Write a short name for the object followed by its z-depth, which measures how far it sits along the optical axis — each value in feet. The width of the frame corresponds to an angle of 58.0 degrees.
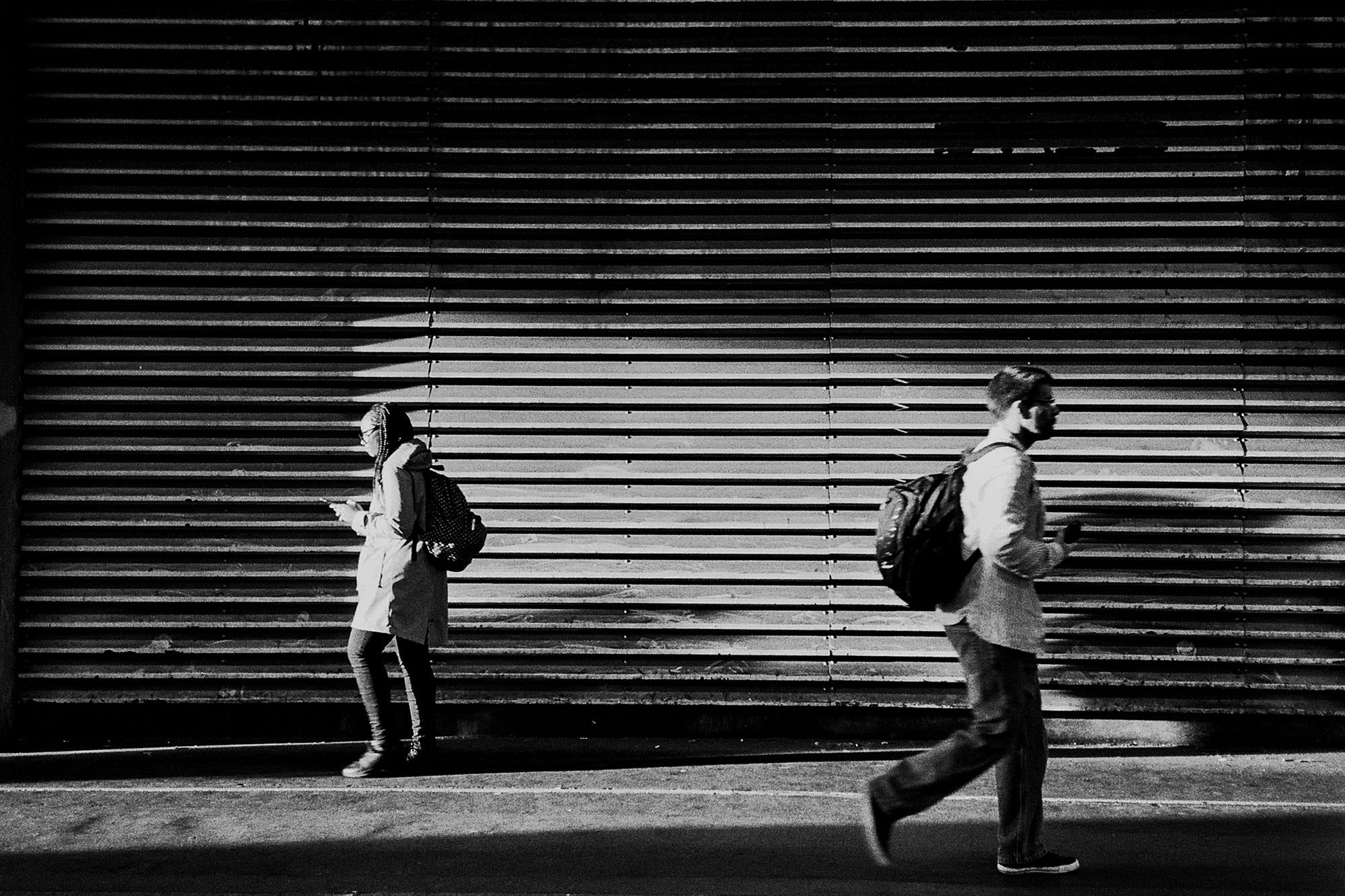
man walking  14.01
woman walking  18.89
